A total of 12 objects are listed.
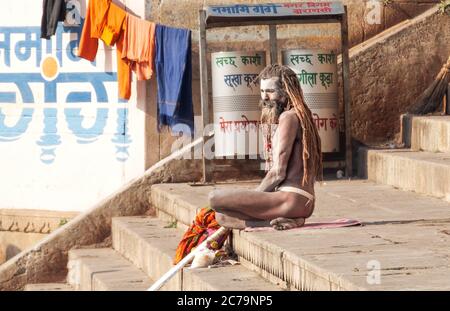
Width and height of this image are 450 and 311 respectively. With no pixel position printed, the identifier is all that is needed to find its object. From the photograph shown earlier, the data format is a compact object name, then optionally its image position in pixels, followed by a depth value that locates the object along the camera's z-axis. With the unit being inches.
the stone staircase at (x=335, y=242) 364.2
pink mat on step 454.7
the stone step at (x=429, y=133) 599.5
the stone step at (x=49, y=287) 617.1
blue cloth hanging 656.3
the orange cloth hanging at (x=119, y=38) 662.5
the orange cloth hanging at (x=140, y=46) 657.2
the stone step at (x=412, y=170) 534.8
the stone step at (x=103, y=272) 517.6
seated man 441.3
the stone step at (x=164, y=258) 408.1
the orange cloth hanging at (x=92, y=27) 664.2
